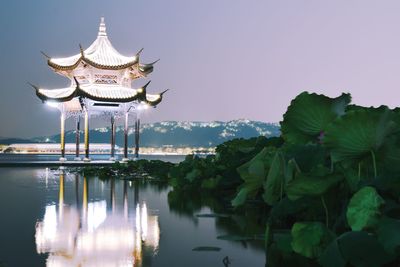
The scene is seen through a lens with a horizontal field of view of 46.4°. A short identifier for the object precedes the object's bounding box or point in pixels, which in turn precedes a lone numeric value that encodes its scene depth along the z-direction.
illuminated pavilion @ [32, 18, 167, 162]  27.14
